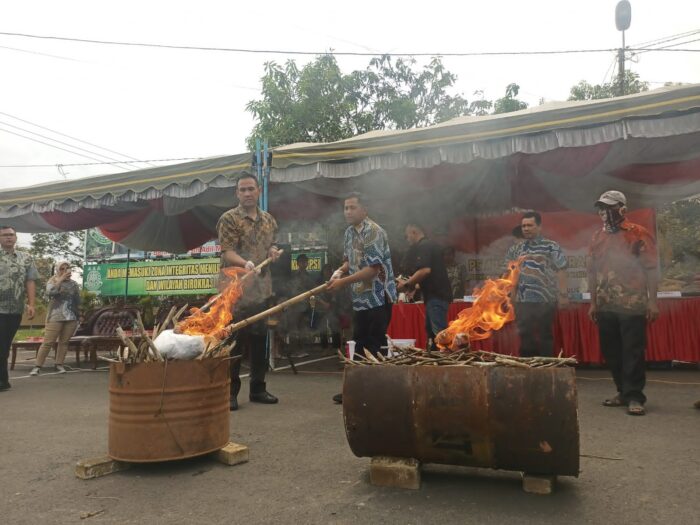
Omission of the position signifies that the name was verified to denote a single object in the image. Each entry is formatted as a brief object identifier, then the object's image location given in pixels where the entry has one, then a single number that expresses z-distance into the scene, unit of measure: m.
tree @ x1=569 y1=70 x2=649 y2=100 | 17.58
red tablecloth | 6.62
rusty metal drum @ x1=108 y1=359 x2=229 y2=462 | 2.95
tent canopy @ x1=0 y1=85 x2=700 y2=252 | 5.48
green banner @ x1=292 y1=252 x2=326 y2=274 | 12.37
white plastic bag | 3.02
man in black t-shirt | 5.90
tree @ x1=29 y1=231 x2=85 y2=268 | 25.70
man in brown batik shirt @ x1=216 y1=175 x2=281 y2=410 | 4.67
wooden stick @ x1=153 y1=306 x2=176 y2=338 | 3.45
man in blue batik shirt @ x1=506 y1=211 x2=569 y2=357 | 5.09
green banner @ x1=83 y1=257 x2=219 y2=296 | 12.75
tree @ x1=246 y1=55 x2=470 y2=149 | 14.12
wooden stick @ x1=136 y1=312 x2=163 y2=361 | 2.97
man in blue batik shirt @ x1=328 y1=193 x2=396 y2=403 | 4.47
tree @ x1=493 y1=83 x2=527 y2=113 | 14.63
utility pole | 16.00
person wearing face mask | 4.39
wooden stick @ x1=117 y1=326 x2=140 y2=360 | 3.01
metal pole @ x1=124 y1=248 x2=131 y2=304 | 12.84
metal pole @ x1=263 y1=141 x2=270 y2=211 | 6.92
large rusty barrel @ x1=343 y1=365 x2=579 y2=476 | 2.31
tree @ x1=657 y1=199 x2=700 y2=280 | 9.24
